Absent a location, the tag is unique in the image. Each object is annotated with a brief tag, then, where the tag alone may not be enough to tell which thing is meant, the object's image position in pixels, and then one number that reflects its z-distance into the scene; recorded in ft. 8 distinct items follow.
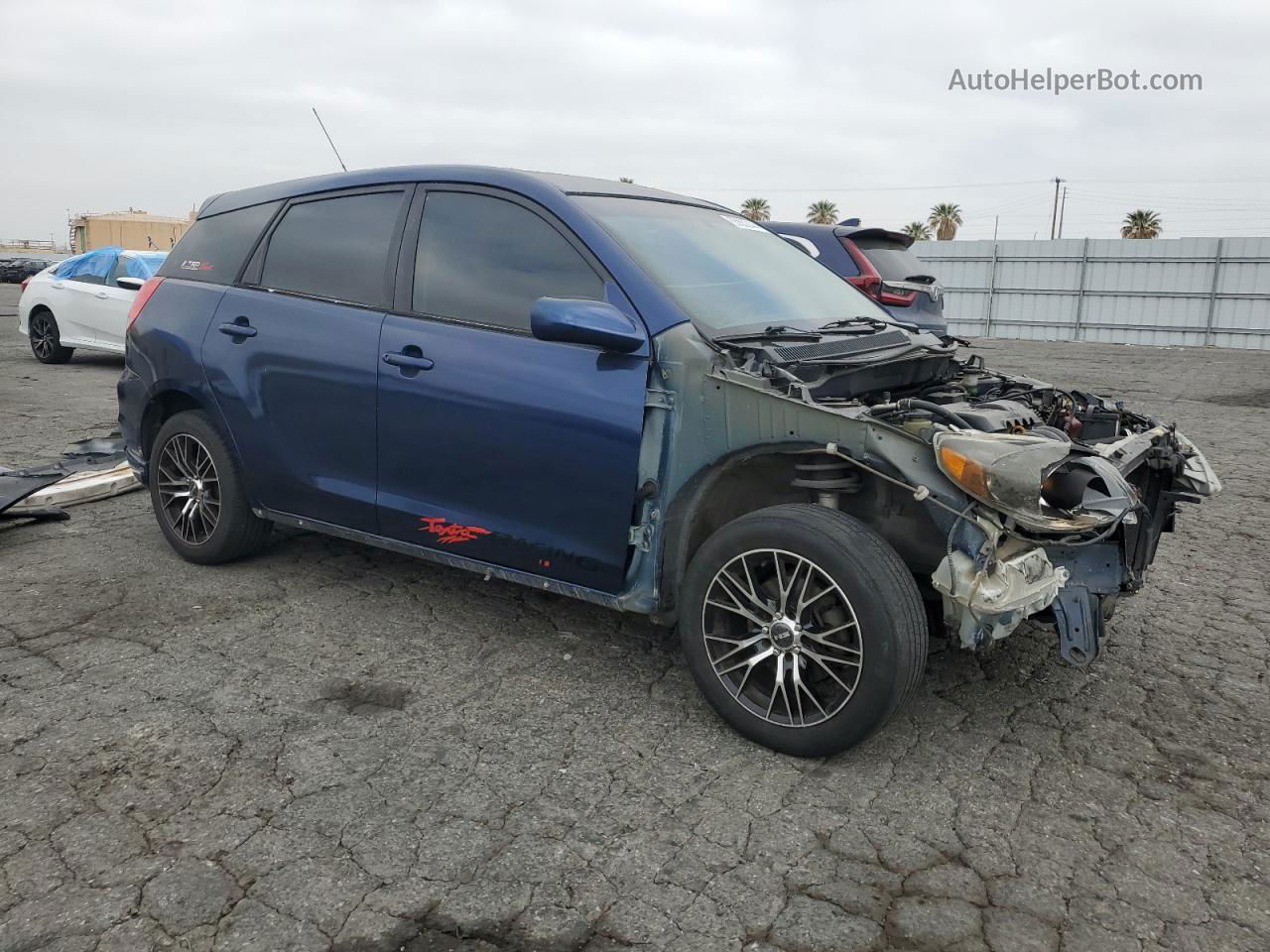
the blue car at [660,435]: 9.89
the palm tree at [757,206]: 199.52
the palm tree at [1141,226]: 160.66
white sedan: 41.11
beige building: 153.79
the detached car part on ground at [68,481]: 18.08
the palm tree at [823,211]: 226.79
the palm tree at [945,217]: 217.77
